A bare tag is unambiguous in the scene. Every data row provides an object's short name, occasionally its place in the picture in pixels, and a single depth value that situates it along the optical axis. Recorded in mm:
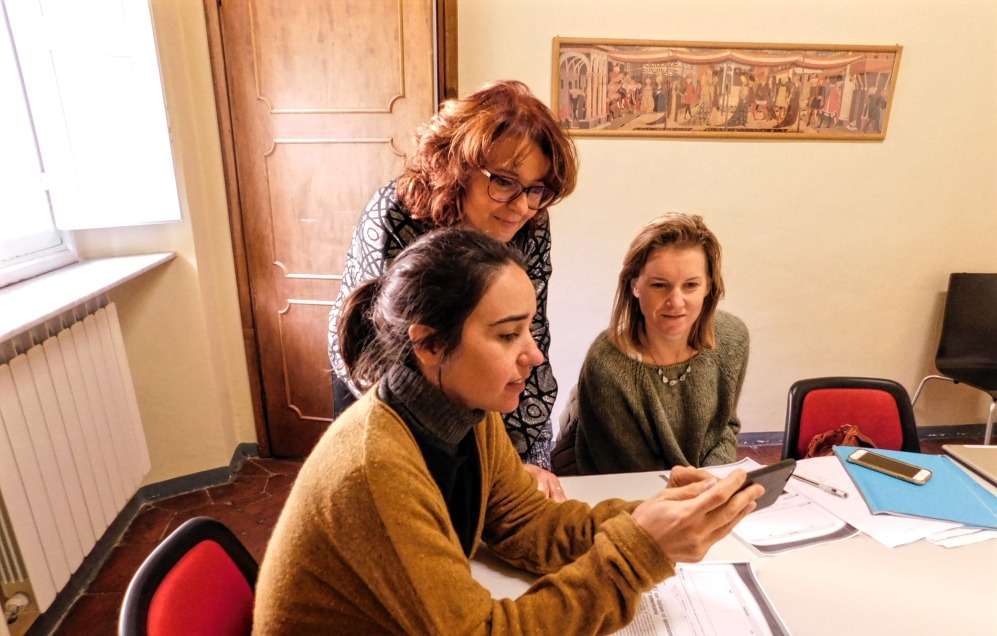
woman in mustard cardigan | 742
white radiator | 1562
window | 1939
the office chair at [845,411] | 1649
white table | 921
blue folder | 1176
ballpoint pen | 1254
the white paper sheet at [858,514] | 1127
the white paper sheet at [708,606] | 902
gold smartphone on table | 1289
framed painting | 2475
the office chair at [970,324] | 2764
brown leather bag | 1582
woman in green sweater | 1525
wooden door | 2271
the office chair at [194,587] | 762
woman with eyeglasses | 1215
